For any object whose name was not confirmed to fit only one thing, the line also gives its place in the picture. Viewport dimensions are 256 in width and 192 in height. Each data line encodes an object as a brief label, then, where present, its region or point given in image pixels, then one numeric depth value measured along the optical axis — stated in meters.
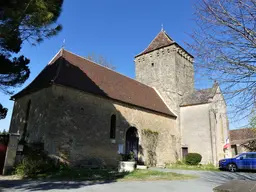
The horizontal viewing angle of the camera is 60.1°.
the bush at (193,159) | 20.49
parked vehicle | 14.92
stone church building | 13.72
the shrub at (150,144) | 18.77
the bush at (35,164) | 10.46
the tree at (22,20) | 8.13
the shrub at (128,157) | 15.16
